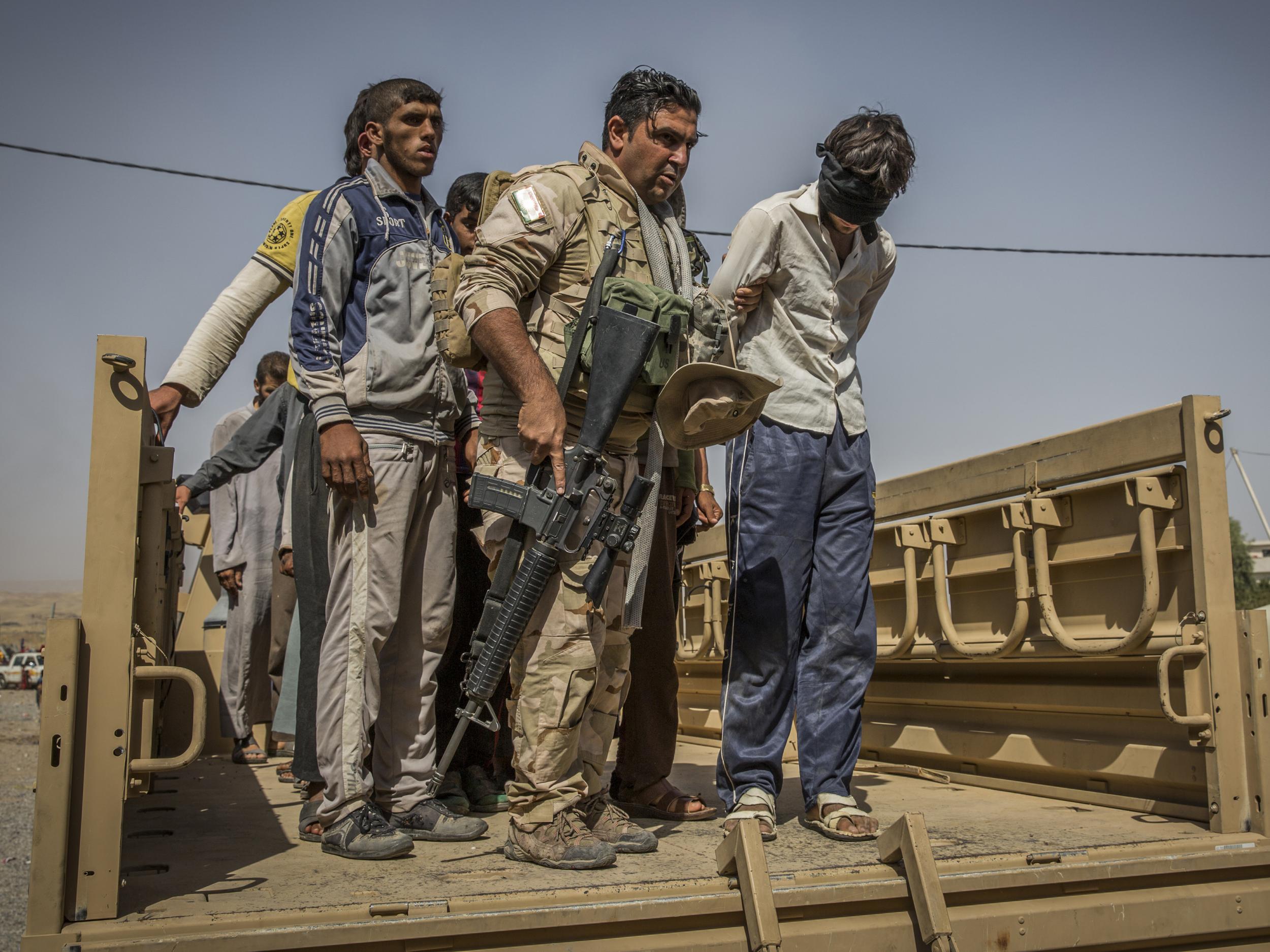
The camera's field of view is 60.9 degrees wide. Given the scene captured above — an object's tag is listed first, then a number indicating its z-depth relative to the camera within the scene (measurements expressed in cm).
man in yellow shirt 281
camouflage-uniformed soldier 235
